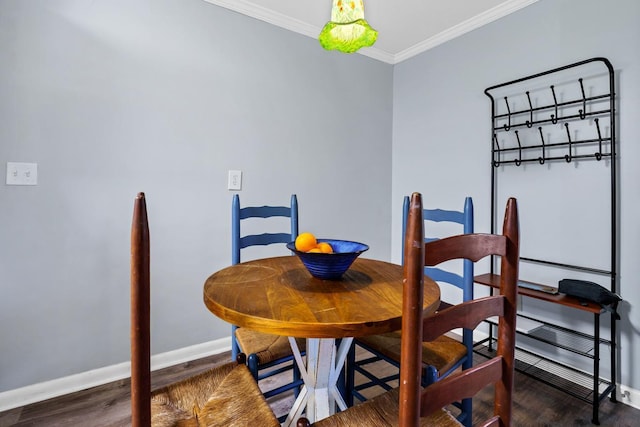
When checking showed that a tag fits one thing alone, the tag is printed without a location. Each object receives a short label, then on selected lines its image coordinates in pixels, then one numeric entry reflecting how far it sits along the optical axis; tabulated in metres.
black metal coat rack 1.74
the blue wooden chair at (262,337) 1.26
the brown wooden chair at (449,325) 0.58
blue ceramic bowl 1.04
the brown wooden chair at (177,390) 0.61
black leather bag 1.62
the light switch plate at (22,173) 1.62
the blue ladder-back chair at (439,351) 1.23
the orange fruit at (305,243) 1.11
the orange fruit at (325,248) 1.12
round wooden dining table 0.78
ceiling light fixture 1.35
